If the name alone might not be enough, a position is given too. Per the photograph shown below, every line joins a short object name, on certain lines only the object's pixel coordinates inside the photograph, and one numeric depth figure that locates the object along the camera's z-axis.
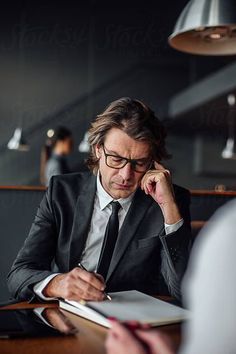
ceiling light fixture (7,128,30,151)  7.38
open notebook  1.43
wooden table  1.24
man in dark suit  2.05
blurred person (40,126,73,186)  6.09
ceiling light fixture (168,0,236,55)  2.44
